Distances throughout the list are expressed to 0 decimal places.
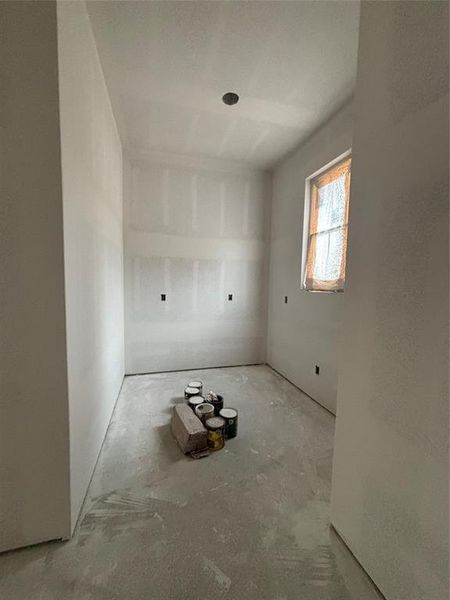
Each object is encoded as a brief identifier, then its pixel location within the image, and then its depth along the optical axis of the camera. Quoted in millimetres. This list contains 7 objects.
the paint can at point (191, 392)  2547
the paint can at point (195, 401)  2280
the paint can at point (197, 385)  2625
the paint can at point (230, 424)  2066
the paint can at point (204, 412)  2074
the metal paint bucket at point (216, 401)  2291
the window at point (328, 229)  2486
